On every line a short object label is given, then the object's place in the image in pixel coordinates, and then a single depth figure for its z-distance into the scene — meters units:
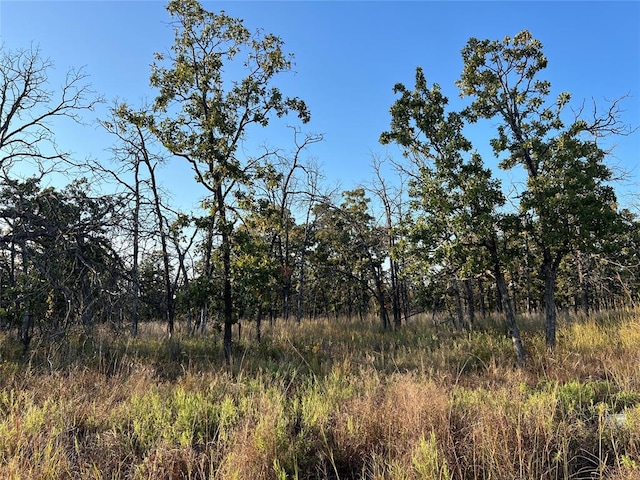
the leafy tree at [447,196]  8.28
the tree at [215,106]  8.58
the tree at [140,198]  6.42
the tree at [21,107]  8.20
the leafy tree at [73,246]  5.77
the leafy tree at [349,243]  15.84
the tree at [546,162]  9.12
